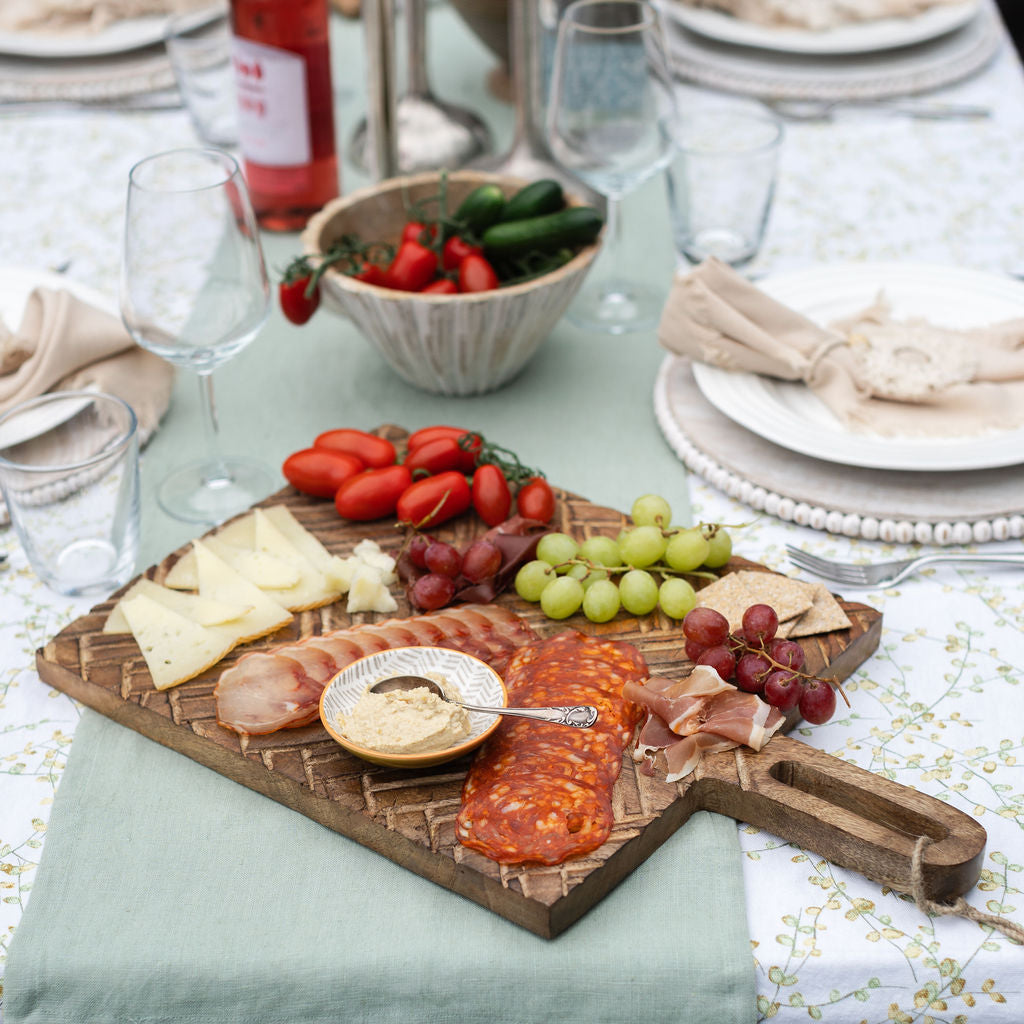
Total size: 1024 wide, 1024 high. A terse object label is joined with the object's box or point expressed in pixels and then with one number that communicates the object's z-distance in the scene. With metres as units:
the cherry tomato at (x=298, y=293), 1.61
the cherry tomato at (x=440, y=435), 1.49
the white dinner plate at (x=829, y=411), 1.43
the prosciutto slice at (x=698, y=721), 1.08
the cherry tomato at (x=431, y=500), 1.41
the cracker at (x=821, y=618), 1.24
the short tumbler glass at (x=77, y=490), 1.29
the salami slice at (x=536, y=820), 0.99
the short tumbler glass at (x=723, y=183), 1.90
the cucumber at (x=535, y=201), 1.69
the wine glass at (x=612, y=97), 1.70
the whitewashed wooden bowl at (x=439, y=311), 1.54
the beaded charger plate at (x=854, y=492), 1.42
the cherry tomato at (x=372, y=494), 1.43
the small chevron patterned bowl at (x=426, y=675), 1.06
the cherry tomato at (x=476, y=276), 1.59
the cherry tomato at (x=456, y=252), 1.64
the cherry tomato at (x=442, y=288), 1.59
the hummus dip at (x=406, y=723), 1.05
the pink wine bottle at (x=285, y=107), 1.89
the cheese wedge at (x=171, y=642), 1.20
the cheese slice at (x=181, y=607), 1.25
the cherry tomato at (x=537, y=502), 1.41
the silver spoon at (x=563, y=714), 1.07
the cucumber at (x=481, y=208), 1.68
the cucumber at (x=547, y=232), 1.64
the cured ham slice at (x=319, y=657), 1.14
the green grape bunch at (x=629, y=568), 1.27
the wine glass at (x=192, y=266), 1.33
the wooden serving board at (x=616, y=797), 0.97
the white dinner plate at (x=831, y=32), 2.44
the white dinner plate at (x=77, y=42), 2.49
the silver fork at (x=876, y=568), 1.37
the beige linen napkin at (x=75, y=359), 1.60
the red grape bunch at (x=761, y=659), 1.11
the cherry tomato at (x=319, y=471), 1.47
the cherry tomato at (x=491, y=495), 1.42
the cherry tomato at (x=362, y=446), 1.51
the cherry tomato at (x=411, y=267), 1.62
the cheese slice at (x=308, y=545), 1.31
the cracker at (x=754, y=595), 1.25
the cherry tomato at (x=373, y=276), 1.62
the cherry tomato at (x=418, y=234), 1.68
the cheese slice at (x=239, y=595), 1.26
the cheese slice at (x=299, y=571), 1.31
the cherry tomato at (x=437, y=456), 1.48
